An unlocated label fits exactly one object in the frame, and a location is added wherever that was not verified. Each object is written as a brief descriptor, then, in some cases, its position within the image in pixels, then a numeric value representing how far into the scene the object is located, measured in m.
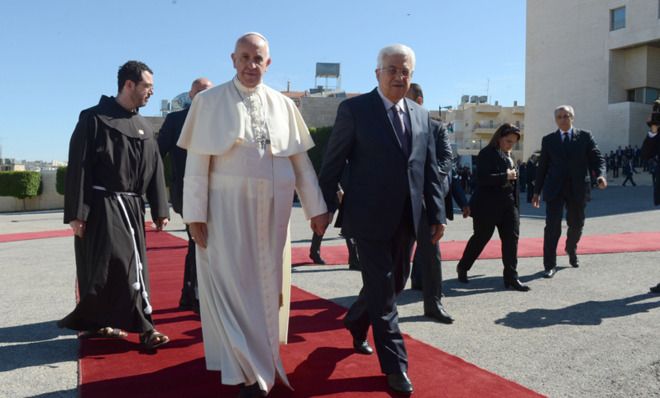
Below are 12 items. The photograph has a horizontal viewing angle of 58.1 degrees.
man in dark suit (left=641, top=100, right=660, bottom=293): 6.54
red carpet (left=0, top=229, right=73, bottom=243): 15.48
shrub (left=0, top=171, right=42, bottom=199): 37.26
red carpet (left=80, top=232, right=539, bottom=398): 3.53
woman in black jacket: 6.68
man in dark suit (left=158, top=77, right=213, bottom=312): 5.77
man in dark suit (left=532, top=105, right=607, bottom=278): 7.58
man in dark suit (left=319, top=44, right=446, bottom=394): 3.70
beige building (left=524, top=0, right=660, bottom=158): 40.25
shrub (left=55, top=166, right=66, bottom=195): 37.28
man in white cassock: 3.46
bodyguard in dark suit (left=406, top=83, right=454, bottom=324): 5.35
